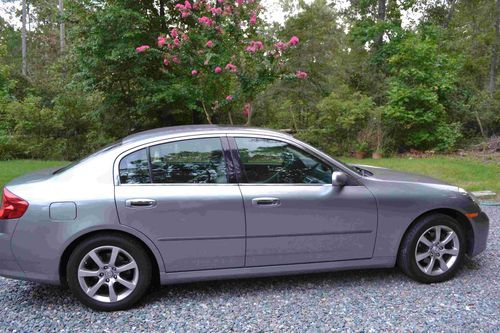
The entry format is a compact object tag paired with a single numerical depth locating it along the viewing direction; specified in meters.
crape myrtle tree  9.39
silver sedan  3.10
